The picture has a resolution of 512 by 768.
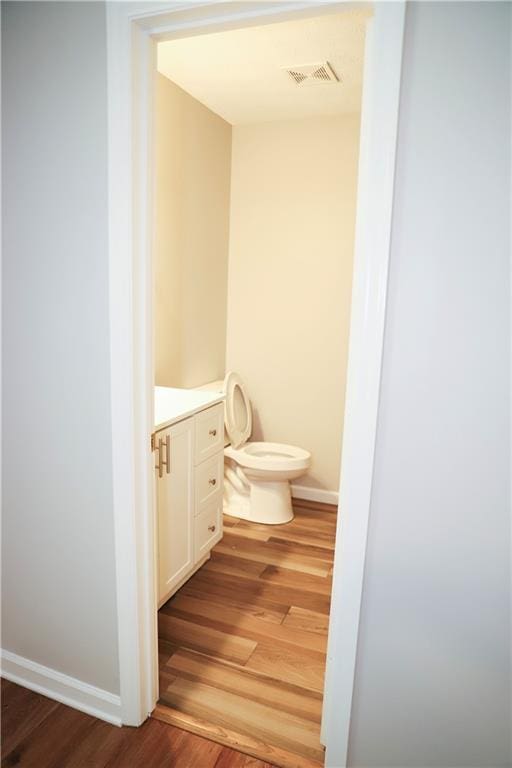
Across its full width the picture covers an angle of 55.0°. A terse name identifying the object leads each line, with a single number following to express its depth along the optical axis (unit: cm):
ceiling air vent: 247
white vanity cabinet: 212
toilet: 305
